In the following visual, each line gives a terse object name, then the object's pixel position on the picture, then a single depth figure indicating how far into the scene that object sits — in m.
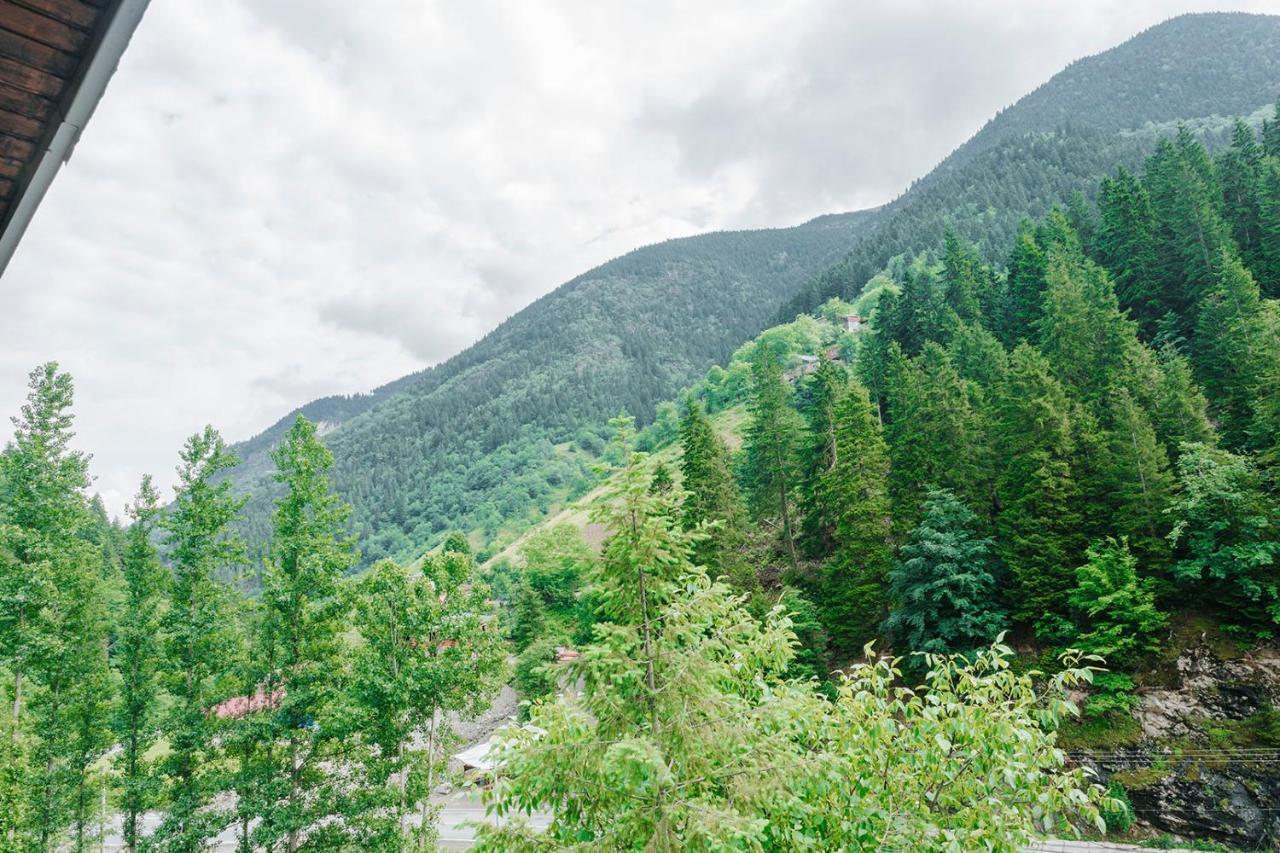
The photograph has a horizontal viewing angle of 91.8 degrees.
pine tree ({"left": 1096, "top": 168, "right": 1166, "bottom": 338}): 42.03
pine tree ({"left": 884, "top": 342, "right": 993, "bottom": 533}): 30.84
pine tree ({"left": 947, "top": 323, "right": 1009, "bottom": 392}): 37.56
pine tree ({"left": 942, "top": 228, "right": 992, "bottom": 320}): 52.03
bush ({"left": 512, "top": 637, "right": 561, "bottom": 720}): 40.26
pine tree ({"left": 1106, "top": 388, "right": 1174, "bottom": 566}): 24.95
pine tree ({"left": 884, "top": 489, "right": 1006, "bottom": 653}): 26.89
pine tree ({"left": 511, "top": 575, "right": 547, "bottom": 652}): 49.38
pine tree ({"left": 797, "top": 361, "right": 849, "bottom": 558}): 38.72
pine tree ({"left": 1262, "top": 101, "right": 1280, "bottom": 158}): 45.56
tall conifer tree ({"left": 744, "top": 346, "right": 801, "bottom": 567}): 42.59
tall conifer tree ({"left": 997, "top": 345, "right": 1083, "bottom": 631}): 26.23
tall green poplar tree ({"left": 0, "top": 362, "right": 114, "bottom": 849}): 19.78
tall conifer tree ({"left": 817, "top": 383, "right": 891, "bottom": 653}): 30.69
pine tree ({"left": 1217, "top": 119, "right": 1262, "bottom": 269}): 40.84
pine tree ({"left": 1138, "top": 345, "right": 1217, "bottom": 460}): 26.56
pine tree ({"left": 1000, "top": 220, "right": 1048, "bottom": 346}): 45.97
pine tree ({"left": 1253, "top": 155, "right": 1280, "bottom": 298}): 36.77
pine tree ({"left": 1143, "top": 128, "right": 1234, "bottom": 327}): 38.16
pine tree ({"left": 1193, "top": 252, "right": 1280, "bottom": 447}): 26.91
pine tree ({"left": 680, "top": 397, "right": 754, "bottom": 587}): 33.25
